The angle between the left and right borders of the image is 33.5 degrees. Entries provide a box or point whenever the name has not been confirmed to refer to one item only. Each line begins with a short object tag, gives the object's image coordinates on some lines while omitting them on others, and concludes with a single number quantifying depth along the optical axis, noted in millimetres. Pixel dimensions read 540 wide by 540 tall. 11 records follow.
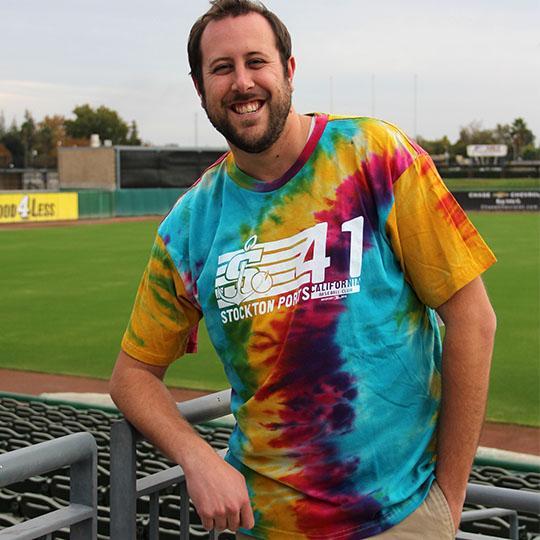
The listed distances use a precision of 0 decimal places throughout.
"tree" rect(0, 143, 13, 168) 104150
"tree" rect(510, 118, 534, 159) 117812
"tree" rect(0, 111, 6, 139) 114438
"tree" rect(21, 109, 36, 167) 110375
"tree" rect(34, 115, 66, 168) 113562
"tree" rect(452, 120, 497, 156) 116688
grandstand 2260
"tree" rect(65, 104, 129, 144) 122938
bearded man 2168
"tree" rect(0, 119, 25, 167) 110188
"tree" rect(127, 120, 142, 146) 120500
